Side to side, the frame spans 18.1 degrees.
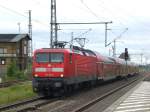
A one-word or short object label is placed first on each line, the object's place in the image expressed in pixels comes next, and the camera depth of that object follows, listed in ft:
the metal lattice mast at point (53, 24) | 122.83
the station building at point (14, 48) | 295.69
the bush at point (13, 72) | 191.62
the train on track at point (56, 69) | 85.90
